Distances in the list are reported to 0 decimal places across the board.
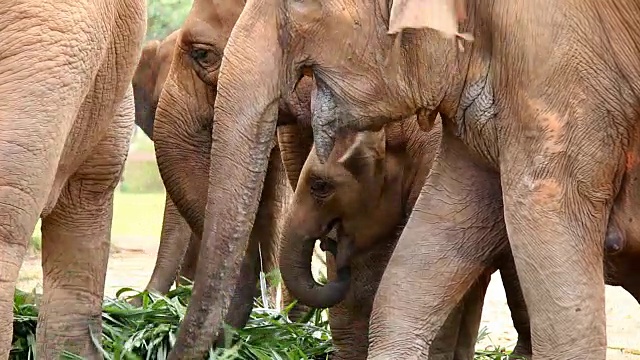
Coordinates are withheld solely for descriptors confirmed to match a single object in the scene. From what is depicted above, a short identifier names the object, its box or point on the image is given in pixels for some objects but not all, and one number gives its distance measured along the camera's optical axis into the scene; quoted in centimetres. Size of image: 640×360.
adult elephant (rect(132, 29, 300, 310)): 1334
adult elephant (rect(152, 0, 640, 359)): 834
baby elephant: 1112
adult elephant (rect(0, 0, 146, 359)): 798
